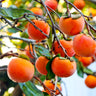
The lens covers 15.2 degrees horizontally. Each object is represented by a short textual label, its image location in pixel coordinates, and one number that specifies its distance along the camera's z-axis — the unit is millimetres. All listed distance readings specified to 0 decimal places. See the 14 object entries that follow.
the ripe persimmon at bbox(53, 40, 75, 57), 1132
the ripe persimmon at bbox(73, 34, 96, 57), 1041
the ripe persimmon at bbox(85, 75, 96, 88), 1931
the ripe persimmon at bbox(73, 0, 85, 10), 1427
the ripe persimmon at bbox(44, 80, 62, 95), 1420
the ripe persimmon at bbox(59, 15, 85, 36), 1051
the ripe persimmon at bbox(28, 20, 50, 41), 1137
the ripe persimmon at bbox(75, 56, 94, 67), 1856
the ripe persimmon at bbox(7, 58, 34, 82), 1096
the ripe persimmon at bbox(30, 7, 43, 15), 1609
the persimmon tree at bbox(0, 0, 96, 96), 1051
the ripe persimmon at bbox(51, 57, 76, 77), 1083
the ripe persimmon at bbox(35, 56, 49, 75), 1148
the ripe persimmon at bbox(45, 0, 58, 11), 1370
